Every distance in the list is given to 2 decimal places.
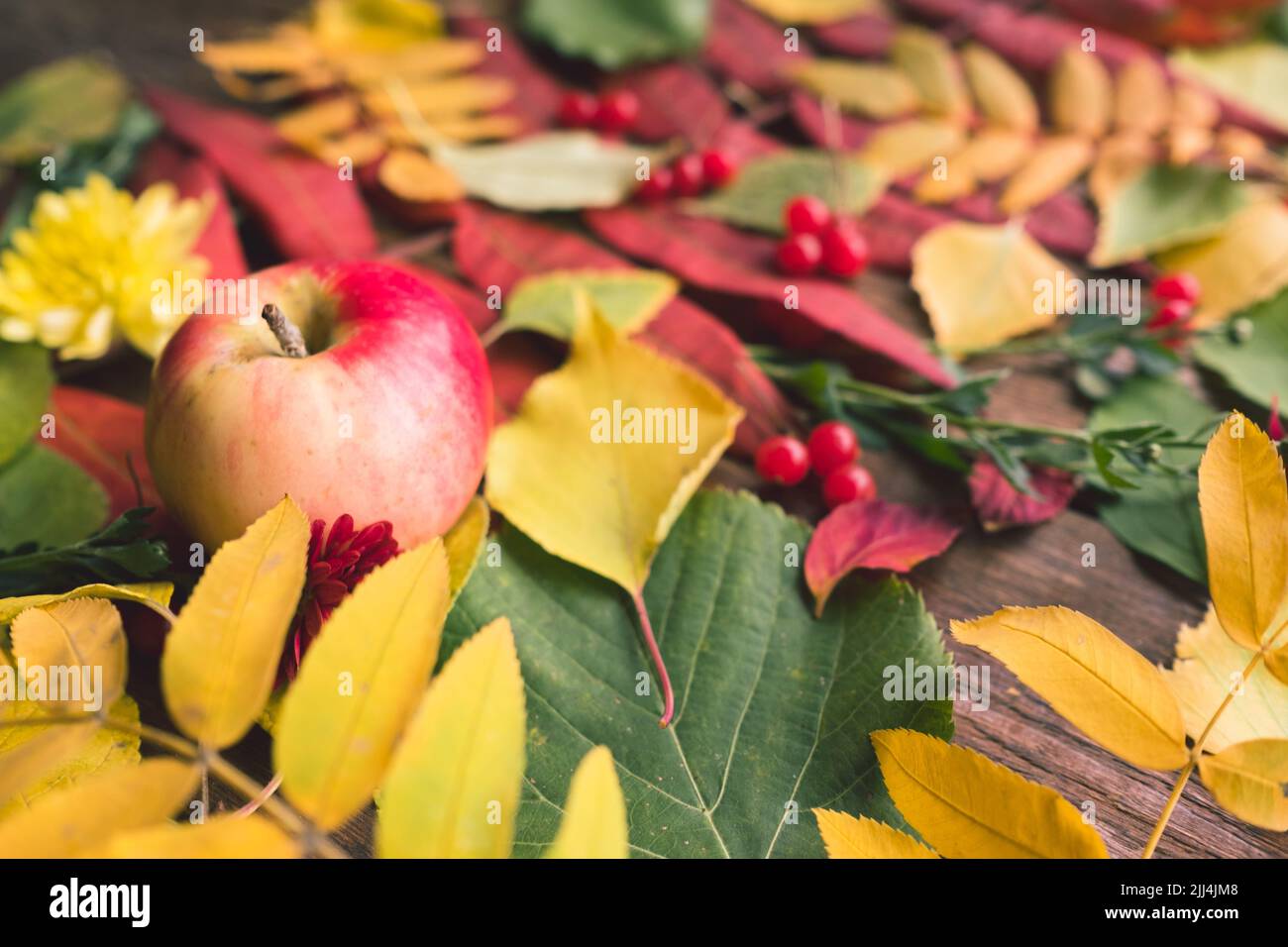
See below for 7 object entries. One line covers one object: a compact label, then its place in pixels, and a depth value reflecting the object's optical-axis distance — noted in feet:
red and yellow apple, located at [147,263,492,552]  1.48
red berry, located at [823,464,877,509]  1.83
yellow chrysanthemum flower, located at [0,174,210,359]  1.85
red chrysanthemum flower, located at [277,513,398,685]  1.43
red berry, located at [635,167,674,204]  2.43
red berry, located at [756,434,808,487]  1.86
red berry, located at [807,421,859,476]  1.88
